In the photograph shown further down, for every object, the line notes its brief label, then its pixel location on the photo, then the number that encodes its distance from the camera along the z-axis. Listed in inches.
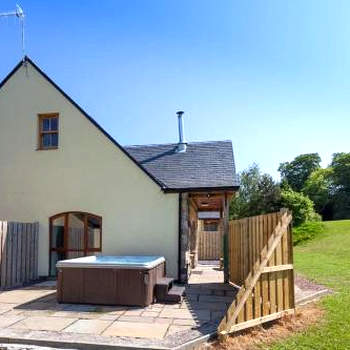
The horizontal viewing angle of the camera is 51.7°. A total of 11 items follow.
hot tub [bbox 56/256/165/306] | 317.1
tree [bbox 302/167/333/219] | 1991.9
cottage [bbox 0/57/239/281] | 444.8
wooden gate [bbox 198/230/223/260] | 868.6
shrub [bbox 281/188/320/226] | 1174.5
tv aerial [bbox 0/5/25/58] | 518.3
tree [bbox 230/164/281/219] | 1312.7
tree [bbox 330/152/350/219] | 1895.9
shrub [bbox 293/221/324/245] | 1084.6
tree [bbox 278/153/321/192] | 2792.8
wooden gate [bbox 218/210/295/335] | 238.8
